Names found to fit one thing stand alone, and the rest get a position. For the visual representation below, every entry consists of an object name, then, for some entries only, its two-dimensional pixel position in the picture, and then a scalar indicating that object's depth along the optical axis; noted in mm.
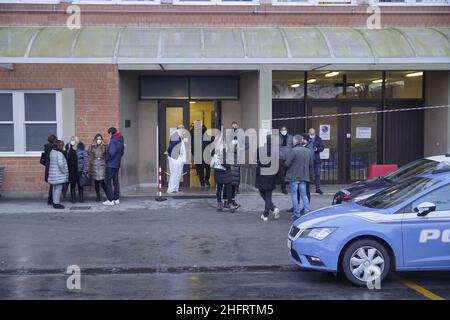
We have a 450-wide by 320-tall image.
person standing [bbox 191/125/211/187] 18891
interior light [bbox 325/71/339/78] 18562
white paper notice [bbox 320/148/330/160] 18797
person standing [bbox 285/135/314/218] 13133
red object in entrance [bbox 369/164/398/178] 16062
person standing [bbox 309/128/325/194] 16859
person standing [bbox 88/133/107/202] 15555
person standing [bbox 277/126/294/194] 16594
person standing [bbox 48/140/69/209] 14711
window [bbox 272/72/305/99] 18683
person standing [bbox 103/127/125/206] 15320
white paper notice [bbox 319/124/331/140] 18922
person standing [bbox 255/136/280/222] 13086
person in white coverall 16578
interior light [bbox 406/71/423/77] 18859
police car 8281
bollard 15688
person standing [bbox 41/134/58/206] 14773
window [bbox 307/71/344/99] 18734
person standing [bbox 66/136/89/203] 15414
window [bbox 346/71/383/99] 18859
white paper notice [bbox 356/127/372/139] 19047
